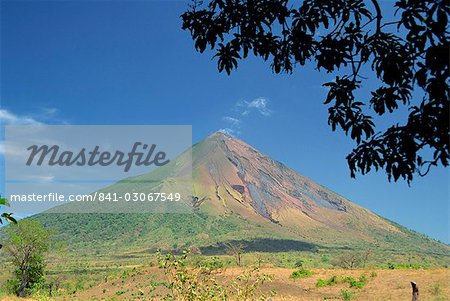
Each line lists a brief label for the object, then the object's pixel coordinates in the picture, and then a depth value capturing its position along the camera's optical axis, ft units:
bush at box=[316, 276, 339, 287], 91.09
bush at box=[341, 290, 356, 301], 74.30
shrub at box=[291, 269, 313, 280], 102.35
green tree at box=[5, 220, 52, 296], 105.09
